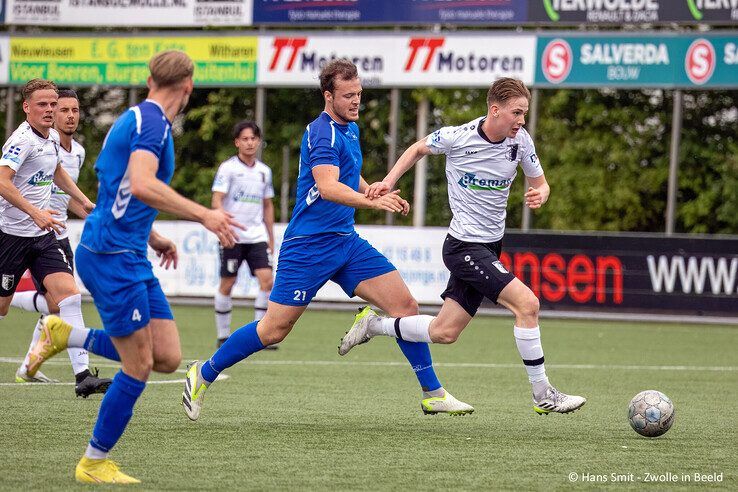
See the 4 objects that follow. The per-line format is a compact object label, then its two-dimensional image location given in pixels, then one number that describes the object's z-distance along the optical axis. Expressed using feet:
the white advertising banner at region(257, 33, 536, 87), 143.84
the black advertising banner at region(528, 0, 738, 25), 137.39
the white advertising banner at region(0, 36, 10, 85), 162.88
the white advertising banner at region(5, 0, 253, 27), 152.97
